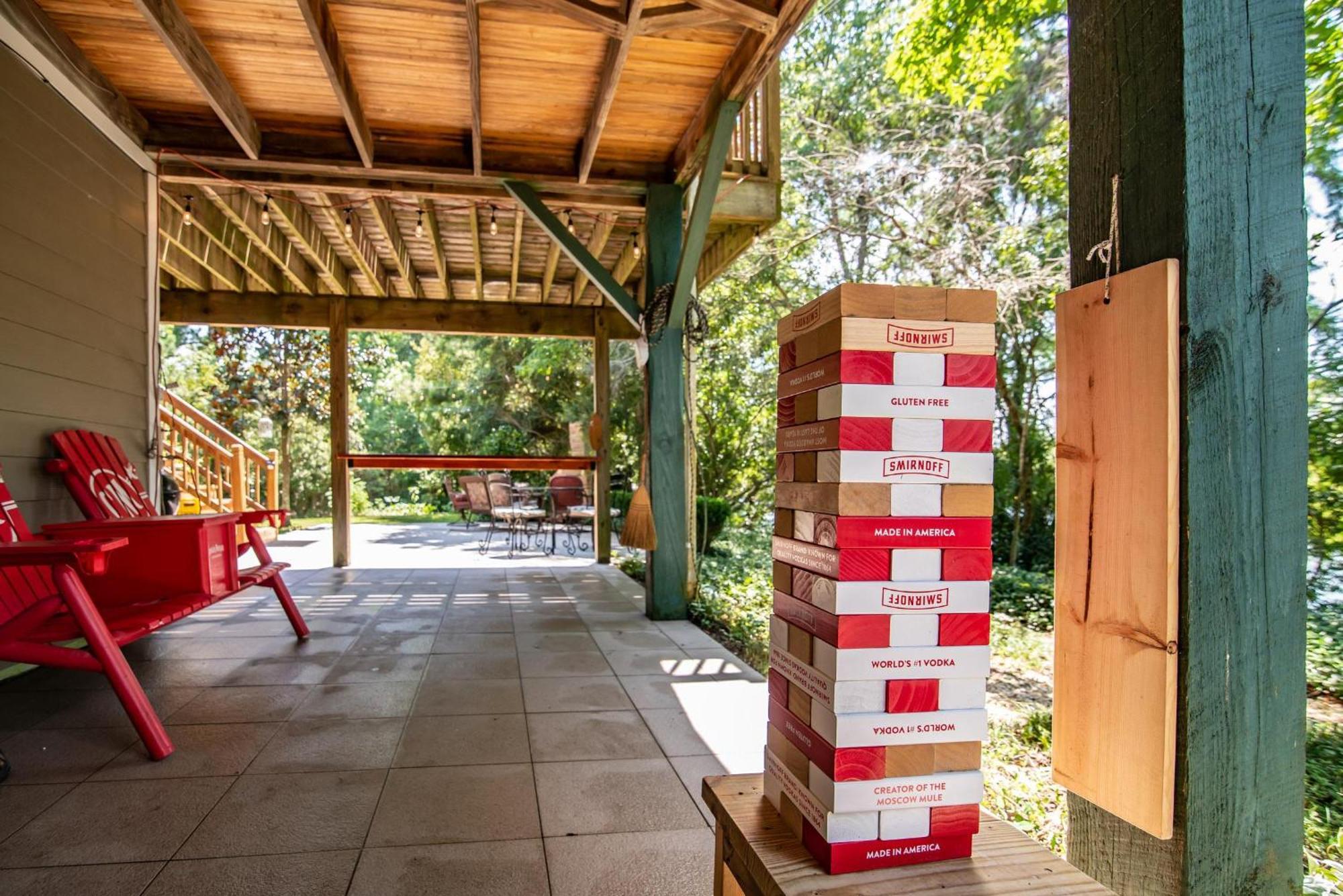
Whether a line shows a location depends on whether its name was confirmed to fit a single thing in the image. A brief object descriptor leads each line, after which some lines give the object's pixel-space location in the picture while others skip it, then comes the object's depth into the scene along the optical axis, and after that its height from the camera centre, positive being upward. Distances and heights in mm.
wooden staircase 7555 -120
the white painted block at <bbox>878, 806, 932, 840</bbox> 902 -461
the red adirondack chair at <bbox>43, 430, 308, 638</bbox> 3016 -316
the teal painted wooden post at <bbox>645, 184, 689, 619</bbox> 4684 +103
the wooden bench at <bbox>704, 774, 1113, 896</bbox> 861 -515
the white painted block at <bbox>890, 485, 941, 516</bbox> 932 -65
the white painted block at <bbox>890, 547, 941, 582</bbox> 927 -145
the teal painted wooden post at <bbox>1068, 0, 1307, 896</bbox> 879 +14
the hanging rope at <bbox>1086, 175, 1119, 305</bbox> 992 +280
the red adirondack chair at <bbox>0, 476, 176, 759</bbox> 2160 -591
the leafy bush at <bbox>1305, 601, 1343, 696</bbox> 3174 -874
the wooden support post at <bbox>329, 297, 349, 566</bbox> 6832 +82
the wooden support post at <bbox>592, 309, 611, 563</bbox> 7270 +85
